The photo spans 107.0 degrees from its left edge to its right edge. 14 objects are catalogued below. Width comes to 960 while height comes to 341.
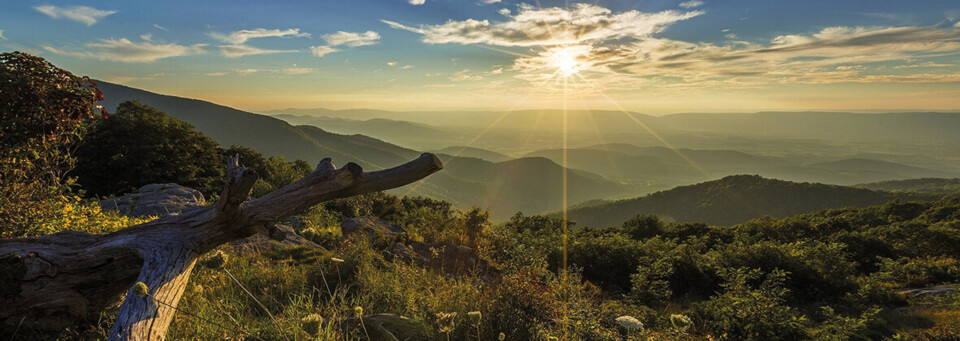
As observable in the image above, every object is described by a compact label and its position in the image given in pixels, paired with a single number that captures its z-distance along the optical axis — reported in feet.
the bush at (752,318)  16.87
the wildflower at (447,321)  7.94
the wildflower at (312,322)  7.67
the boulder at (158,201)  29.99
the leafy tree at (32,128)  14.71
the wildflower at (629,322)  10.16
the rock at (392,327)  11.34
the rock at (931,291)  26.93
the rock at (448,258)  24.91
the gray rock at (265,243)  21.83
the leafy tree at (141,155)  48.65
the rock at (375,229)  30.56
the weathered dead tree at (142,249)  10.71
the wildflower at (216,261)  10.81
